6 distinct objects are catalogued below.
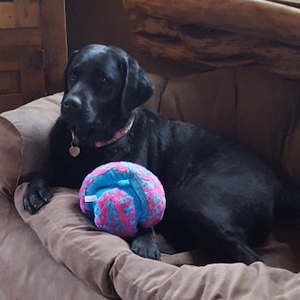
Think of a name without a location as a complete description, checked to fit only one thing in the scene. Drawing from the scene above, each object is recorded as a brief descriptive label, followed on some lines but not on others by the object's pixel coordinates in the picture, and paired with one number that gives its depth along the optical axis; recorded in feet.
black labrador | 5.03
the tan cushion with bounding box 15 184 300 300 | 3.58
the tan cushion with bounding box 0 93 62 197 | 5.35
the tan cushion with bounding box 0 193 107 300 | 4.44
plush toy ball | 4.36
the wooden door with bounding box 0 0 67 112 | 6.53
